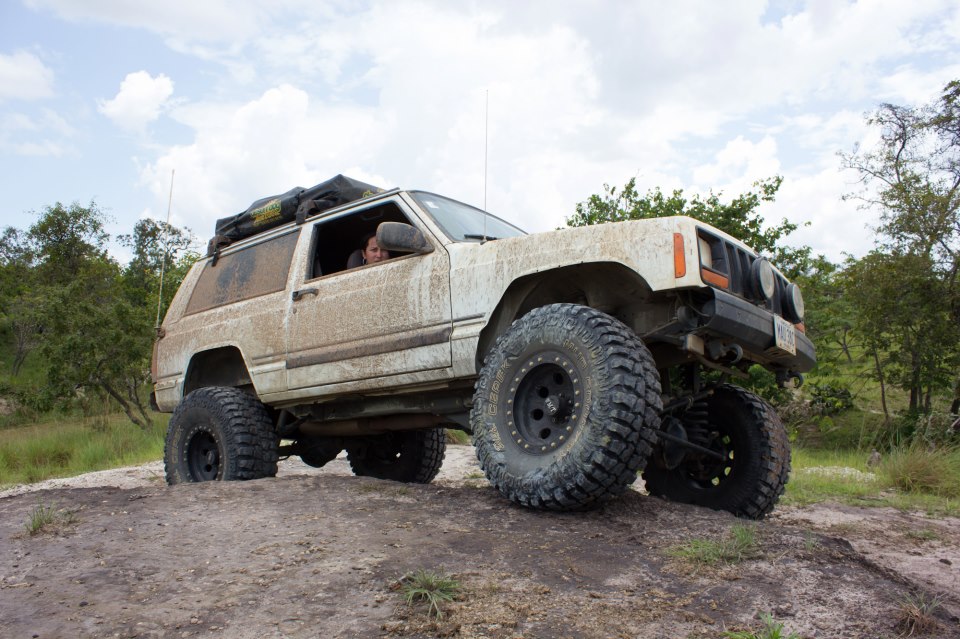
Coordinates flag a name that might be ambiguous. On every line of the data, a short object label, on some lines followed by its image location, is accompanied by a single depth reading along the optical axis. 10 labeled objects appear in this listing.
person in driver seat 5.00
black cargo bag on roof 5.45
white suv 3.39
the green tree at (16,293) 26.42
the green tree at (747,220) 16.83
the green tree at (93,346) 14.29
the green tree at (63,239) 30.33
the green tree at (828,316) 15.91
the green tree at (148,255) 21.81
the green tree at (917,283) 14.02
